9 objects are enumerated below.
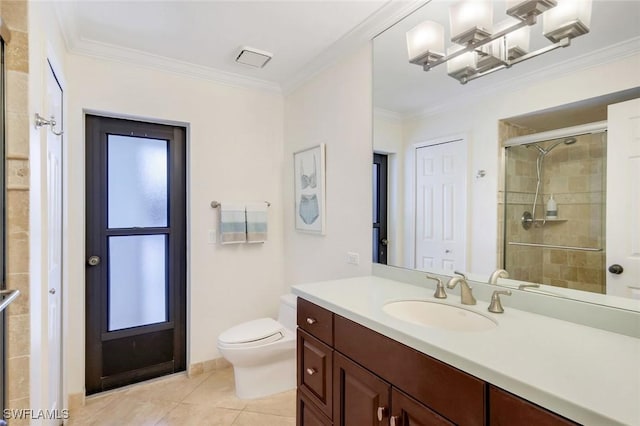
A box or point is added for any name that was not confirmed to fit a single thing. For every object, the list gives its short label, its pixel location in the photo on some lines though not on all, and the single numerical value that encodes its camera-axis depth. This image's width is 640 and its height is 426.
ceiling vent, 2.27
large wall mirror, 1.10
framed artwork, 2.43
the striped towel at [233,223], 2.62
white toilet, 2.16
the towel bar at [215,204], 2.63
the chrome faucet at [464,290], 1.34
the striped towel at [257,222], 2.72
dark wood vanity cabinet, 0.80
